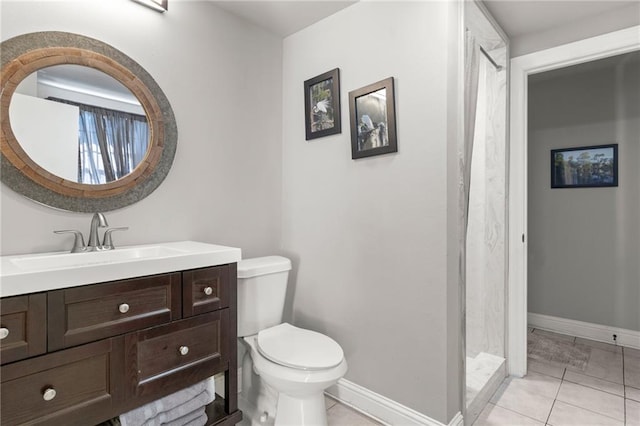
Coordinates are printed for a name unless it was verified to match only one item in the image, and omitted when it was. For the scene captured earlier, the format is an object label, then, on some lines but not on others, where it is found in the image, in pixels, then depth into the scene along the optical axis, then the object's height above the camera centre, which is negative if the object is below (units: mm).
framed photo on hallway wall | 2873 +412
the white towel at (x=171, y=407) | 1272 -769
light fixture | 1723 +1089
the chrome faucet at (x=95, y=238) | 1480 -105
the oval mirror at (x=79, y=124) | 1405 +424
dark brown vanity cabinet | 1028 -469
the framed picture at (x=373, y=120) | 1787 +520
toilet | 1534 -679
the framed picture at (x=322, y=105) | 2043 +686
